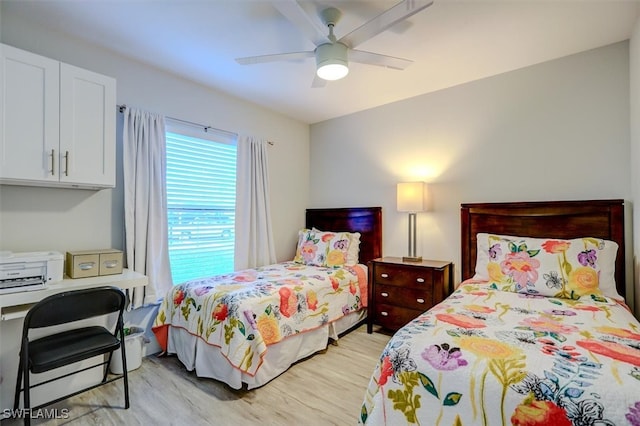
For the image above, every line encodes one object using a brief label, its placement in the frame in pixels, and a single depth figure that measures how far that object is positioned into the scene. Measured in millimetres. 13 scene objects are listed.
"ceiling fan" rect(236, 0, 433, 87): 1521
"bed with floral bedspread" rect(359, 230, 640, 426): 981
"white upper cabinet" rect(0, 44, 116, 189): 1791
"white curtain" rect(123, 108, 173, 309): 2467
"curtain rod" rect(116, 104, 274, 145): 2473
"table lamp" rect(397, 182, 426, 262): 3047
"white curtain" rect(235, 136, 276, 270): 3340
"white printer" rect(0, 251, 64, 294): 1681
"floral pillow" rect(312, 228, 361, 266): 3442
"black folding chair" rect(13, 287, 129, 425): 1588
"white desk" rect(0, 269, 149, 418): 1675
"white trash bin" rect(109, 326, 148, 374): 2320
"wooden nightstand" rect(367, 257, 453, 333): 2771
